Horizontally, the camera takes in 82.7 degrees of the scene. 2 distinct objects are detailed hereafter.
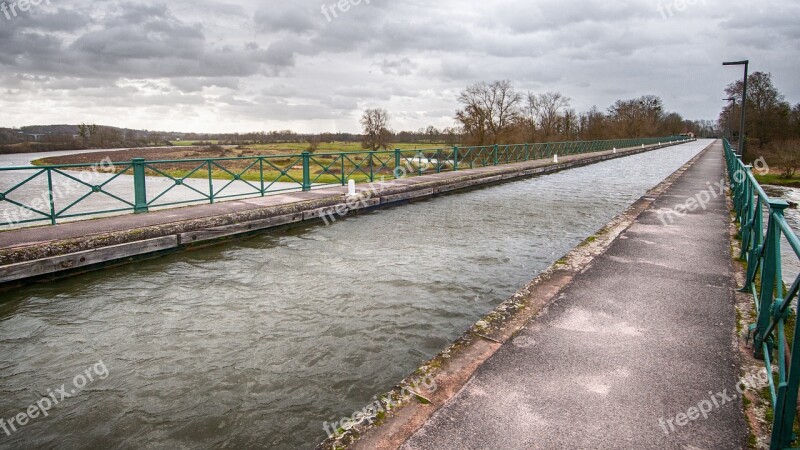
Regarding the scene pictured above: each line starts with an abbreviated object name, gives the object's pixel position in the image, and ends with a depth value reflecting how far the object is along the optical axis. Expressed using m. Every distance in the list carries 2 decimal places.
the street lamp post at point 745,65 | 20.90
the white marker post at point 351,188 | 12.34
